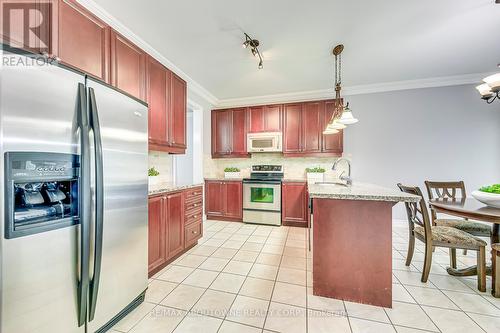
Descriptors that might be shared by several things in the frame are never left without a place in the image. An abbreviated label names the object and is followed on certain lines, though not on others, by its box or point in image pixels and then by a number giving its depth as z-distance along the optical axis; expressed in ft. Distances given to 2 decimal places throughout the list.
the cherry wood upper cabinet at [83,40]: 4.91
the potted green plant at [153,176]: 8.40
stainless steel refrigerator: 2.99
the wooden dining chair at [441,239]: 6.01
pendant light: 7.32
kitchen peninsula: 5.45
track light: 7.76
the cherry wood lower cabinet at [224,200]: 13.76
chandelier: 6.37
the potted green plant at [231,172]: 15.06
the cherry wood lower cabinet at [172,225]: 6.88
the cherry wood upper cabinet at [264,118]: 14.12
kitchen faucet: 8.07
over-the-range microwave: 13.88
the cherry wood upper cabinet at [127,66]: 6.28
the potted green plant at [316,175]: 13.33
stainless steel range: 13.05
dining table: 5.46
